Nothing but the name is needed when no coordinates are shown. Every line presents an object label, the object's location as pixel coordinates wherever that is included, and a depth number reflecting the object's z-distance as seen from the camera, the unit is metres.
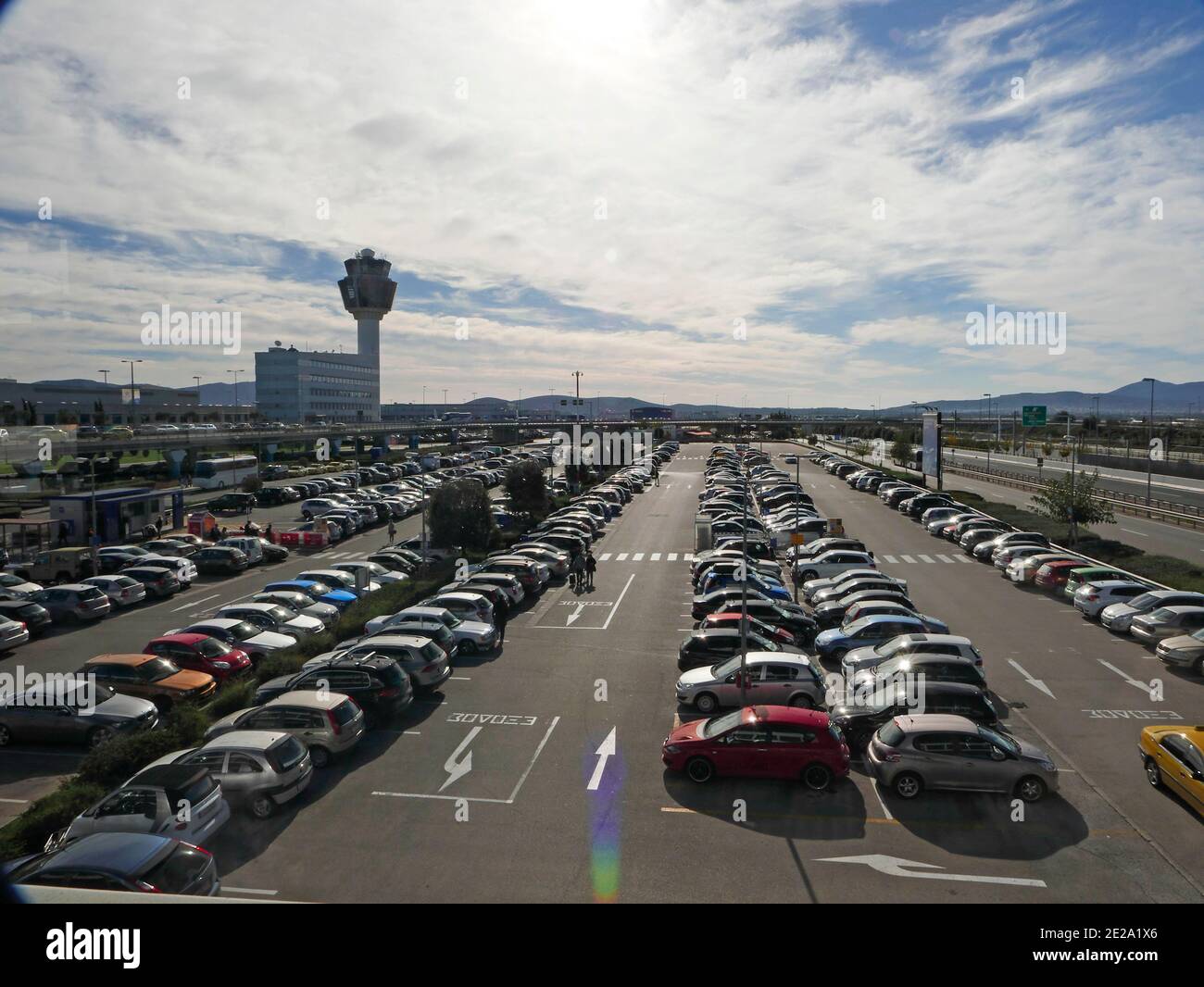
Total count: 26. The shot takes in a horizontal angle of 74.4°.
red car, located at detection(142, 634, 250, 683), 17.88
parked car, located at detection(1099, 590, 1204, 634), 20.66
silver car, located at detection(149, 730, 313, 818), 11.33
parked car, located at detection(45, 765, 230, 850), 9.93
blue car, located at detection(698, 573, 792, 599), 24.22
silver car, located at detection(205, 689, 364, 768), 13.04
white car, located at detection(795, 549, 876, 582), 28.03
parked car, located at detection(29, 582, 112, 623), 23.83
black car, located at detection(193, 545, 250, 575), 30.92
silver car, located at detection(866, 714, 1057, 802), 11.74
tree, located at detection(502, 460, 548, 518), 41.16
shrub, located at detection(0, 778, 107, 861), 9.92
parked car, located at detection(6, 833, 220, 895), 7.77
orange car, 16.30
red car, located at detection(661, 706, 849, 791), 12.18
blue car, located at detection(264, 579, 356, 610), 24.41
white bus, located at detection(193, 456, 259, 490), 56.91
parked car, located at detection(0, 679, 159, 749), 14.43
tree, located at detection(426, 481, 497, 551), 31.64
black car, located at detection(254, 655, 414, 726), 14.73
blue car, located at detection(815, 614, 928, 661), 19.12
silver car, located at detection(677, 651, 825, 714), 15.52
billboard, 53.72
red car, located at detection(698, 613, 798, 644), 19.17
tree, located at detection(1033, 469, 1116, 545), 33.34
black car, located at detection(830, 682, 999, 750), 13.83
